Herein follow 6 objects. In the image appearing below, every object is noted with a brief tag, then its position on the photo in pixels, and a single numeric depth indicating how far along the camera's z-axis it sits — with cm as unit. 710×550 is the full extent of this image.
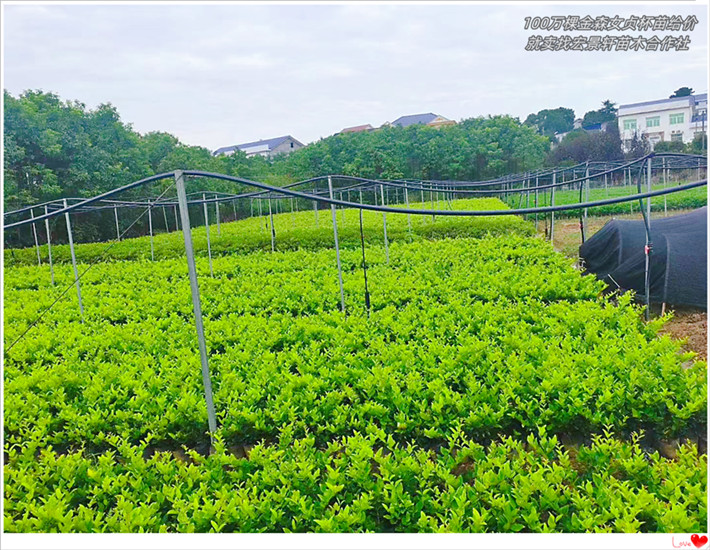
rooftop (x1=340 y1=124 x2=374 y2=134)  6493
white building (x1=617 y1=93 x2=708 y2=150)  4344
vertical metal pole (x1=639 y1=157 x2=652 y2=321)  560
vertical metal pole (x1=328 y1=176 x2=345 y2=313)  550
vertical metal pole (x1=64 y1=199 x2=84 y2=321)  604
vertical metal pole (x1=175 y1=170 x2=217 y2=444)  278
